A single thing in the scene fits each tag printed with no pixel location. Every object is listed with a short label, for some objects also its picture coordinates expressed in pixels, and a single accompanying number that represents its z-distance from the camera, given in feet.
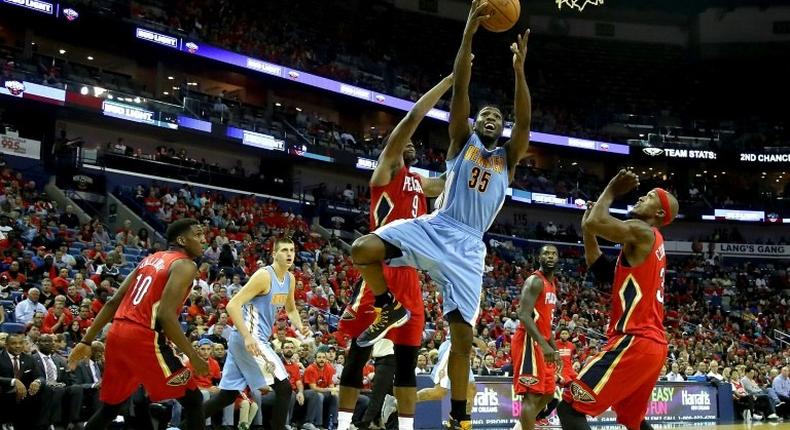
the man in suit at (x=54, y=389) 32.35
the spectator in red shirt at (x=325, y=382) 40.29
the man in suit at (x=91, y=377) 34.22
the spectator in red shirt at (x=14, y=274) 48.81
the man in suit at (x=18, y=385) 31.32
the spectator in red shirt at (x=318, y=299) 63.31
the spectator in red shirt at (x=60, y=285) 47.16
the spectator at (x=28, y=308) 41.86
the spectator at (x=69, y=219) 67.92
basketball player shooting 17.46
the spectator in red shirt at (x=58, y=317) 40.29
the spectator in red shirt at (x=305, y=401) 38.88
